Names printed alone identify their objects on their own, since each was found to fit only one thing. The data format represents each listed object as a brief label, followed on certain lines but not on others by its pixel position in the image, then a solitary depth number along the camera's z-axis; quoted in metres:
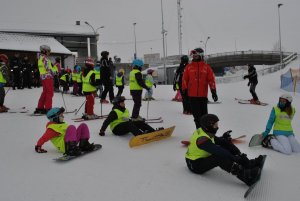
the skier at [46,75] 9.12
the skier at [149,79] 14.29
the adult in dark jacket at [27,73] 17.89
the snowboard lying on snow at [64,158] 5.02
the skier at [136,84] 8.09
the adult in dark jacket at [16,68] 17.30
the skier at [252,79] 13.74
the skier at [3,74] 10.13
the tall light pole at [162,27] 39.16
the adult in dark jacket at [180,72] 10.11
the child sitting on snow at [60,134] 5.38
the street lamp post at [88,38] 42.47
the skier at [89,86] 8.85
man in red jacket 6.37
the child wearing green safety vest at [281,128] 5.85
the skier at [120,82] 13.58
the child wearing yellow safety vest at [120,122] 6.66
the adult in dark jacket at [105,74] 11.66
